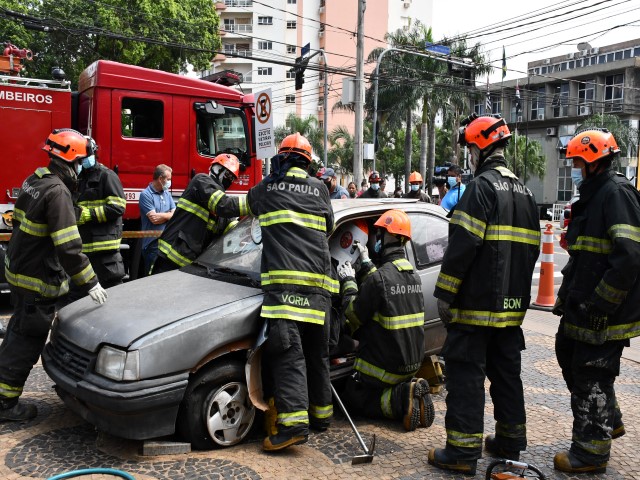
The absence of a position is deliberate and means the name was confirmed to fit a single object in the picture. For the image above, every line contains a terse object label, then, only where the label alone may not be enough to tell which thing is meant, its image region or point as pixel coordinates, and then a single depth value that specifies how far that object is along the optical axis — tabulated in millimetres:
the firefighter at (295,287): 3773
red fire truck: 7805
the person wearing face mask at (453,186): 7514
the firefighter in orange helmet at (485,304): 3562
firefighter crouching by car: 4203
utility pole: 17219
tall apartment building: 62969
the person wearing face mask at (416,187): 10892
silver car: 3414
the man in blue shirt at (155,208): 6914
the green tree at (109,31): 24234
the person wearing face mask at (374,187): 10989
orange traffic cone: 9039
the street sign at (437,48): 19430
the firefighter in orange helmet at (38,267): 4055
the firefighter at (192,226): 5051
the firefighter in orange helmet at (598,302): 3490
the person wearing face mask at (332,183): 9844
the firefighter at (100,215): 5496
